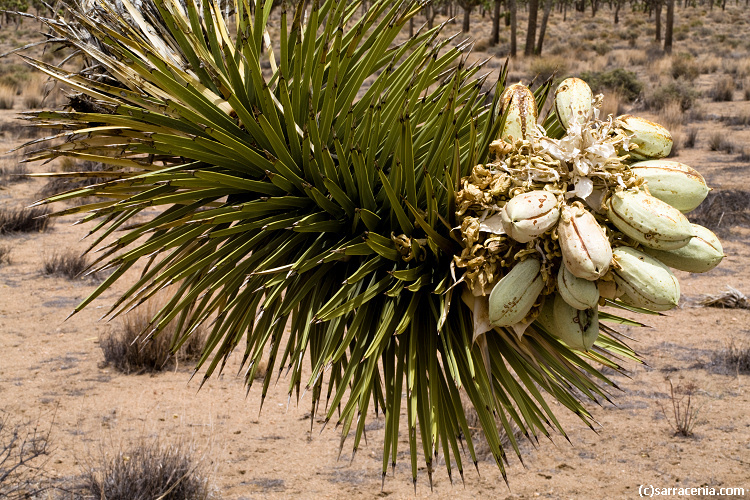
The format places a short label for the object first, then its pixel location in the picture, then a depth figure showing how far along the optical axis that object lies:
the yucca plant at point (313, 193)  1.60
